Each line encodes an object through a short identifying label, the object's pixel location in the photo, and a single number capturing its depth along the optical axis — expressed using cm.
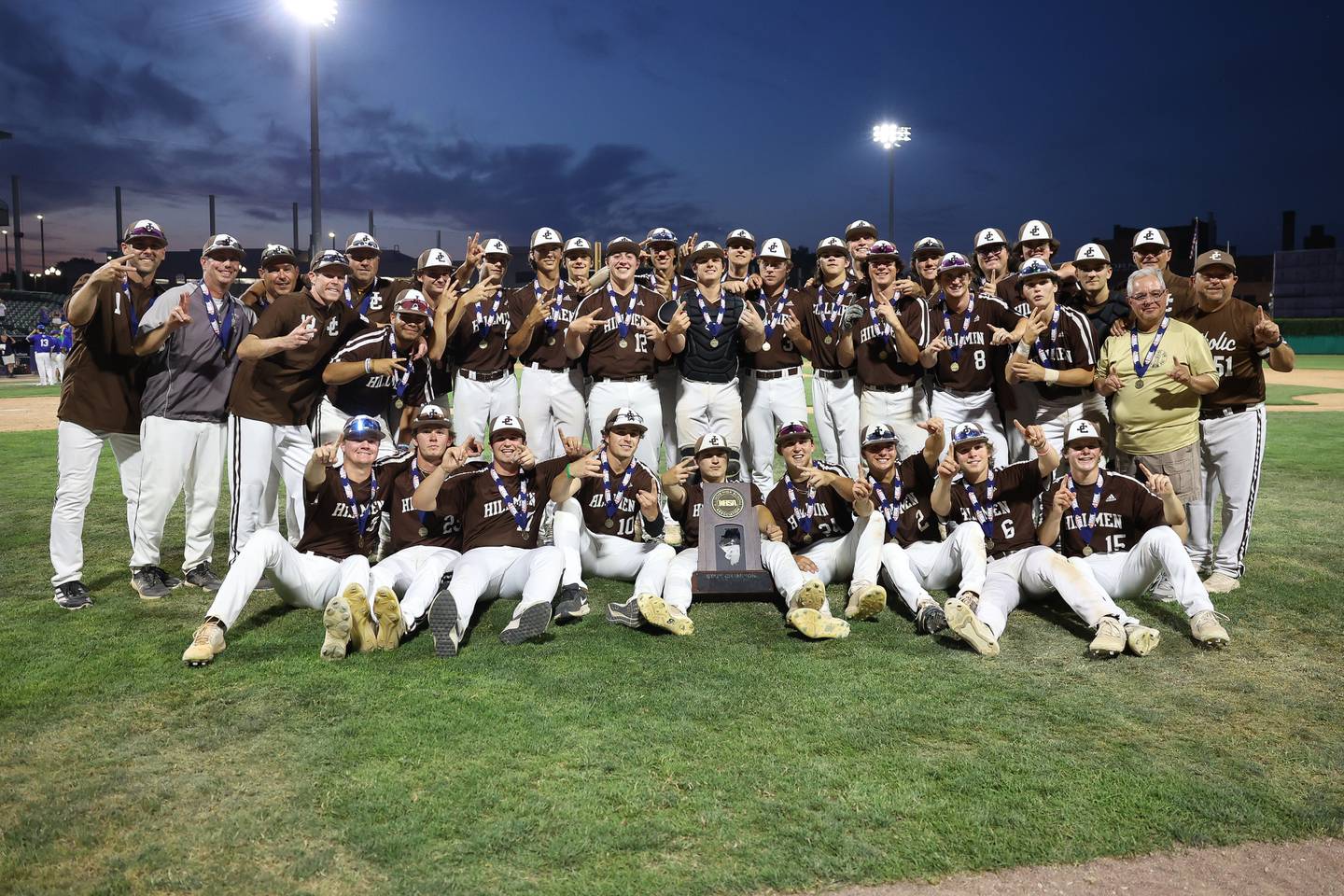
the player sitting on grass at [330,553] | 511
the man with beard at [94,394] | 618
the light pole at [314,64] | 1875
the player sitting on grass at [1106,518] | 567
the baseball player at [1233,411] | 660
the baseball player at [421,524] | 574
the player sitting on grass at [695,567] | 545
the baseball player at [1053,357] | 671
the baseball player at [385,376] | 705
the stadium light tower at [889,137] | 3391
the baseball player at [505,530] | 545
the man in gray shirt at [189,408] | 640
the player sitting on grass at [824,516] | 611
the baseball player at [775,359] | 790
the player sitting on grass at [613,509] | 627
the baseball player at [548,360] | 794
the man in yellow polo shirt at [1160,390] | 641
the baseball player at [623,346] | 772
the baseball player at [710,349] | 765
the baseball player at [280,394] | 667
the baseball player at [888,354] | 741
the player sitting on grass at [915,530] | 581
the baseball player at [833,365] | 780
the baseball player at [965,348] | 720
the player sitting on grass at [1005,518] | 547
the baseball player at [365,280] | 789
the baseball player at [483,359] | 775
